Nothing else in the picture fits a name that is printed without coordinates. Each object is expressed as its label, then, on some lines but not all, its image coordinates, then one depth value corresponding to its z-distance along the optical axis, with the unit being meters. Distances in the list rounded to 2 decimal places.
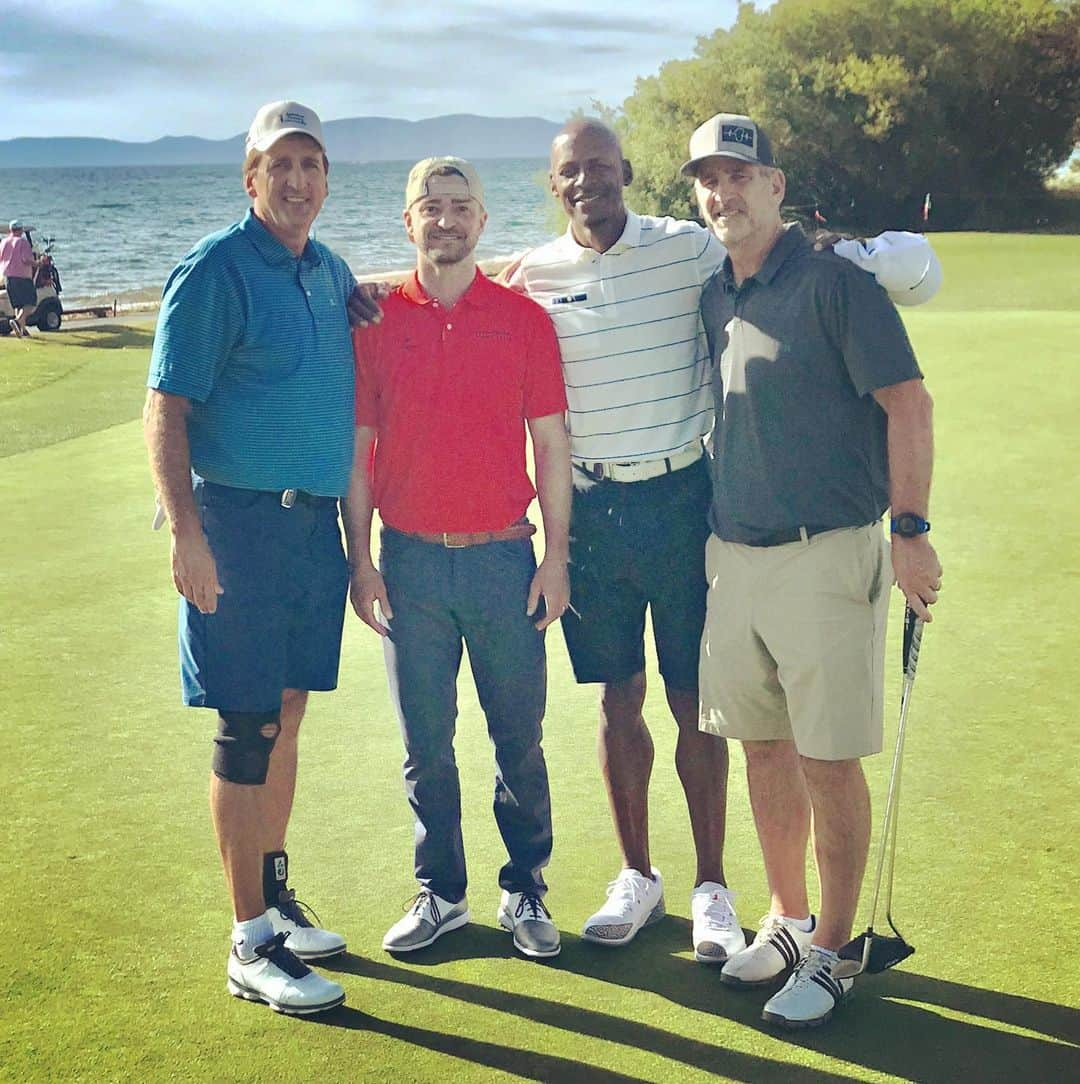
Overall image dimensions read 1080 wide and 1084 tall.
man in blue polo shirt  2.97
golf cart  18.34
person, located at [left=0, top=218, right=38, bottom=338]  17.66
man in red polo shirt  3.18
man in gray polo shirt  2.85
